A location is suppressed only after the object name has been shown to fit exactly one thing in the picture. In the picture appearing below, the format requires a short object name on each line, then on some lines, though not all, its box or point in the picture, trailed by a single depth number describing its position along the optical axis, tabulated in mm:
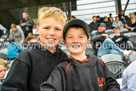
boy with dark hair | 932
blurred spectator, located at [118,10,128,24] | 7554
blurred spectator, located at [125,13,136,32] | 7306
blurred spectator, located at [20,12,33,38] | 6543
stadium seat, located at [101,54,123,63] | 3186
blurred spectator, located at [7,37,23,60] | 4359
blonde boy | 929
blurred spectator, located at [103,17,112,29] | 7766
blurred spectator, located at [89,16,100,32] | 7357
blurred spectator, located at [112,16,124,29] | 7309
